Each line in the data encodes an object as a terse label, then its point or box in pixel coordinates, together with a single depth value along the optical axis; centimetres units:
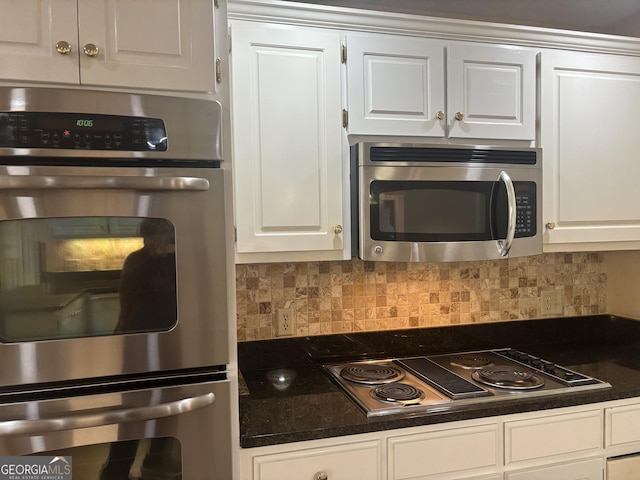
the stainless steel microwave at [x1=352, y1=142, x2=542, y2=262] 175
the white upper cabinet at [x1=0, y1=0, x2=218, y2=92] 124
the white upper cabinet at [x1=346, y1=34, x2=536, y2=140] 178
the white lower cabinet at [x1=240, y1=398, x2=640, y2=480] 147
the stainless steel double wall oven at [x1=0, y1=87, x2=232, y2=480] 119
